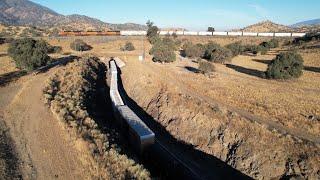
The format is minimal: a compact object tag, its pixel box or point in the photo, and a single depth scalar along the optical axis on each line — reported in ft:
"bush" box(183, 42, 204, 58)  172.77
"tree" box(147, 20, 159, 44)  243.33
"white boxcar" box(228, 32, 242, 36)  282.70
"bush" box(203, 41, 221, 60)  163.71
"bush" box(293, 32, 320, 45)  219.86
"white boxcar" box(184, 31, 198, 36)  284.67
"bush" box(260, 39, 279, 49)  214.25
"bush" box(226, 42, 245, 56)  185.25
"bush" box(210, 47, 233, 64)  151.80
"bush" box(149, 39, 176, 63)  147.06
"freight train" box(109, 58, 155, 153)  56.03
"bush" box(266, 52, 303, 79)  107.48
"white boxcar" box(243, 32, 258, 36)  283.03
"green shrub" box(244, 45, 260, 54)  193.01
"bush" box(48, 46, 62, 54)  186.85
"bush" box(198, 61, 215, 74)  116.88
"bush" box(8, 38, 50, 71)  99.13
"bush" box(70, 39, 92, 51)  198.49
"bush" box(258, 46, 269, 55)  193.24
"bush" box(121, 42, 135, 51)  203.11
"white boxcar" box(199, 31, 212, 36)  282.23
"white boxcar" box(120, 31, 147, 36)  265.80
